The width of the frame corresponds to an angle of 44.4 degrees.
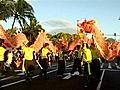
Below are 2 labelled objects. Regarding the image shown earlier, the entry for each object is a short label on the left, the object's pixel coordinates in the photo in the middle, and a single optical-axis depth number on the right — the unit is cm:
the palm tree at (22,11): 1655
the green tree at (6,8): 1370
